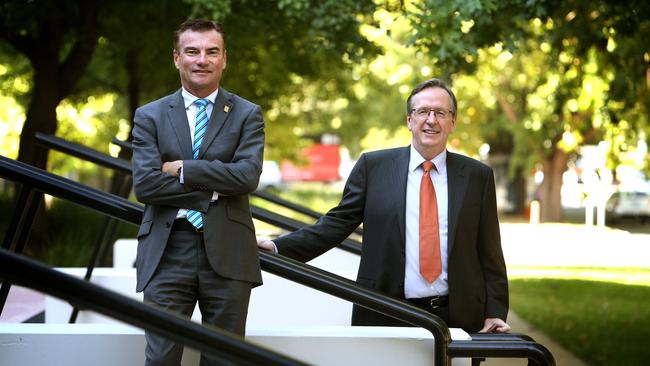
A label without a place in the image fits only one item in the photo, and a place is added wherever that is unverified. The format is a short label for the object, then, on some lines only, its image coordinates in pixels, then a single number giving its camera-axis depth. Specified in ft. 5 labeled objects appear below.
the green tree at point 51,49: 39.86
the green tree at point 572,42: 25.18
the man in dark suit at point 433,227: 12.74
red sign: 187.93
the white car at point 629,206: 123.34
